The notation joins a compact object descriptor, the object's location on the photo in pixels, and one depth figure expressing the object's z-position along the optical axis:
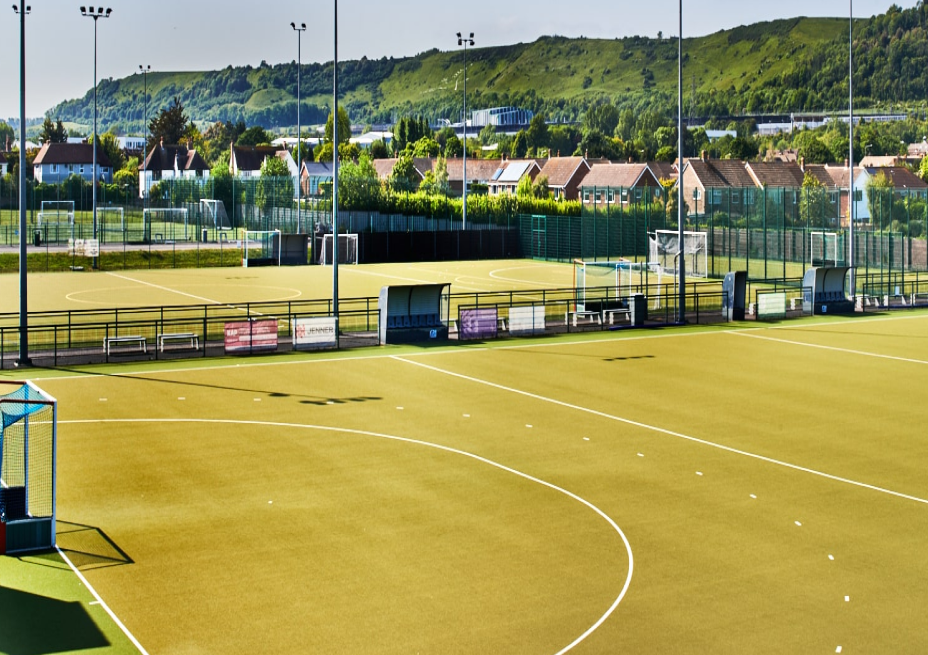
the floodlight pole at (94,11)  80.33
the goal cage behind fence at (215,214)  100.91
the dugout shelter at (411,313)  41.53
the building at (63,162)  171.50
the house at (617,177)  131.25
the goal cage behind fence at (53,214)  94.94
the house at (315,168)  175.11
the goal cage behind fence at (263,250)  78.75
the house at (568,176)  151.62
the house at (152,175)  186.32
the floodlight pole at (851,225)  51.94
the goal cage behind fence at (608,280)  52.94
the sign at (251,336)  38.75
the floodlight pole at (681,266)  47.66
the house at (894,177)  129.88
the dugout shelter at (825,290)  51.09
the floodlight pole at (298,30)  81.12
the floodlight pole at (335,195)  41.83
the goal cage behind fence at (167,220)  95.59
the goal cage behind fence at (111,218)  97.39
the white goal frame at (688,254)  66.75
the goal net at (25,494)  18.45
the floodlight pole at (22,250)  35.28
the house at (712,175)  126.88
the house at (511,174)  167.75
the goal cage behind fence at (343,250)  80.19
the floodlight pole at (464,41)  85.36
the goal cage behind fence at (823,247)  69.88
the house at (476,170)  179.89
